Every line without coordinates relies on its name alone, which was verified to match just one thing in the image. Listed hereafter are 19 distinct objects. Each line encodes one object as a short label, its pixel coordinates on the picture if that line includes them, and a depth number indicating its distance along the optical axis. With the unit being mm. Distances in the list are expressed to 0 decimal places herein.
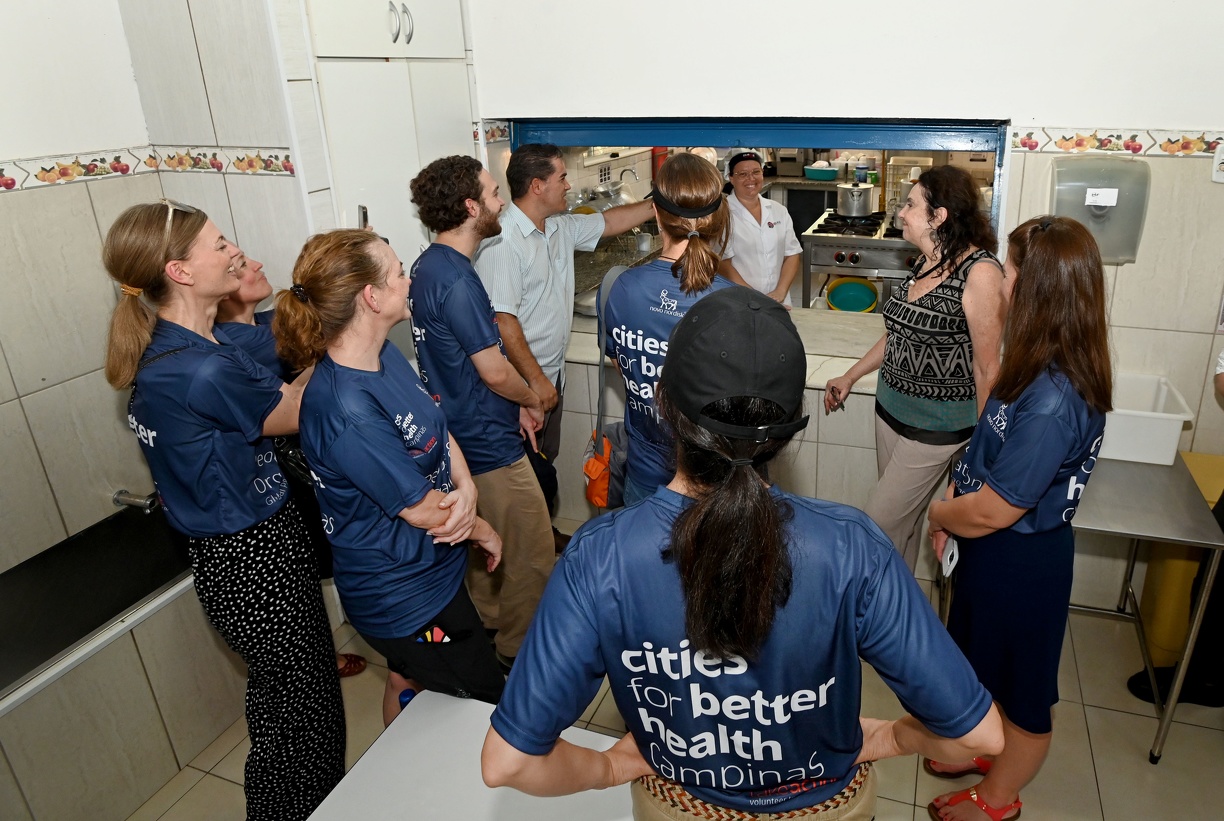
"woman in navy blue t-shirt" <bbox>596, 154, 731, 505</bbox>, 1935
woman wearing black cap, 910
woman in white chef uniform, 3246
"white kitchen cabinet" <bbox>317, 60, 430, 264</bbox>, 2441
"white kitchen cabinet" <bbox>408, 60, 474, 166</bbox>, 2758
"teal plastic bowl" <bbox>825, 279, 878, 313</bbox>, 4094
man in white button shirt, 2527
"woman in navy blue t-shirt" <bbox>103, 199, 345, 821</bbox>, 1720
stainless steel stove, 3955
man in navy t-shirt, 2250
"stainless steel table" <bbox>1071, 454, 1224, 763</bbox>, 2084
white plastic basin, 2318
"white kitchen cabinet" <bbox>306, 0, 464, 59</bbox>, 2369
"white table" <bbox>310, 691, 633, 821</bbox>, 1344
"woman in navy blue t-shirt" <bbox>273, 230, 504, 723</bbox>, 1616
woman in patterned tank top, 2021
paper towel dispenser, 2361
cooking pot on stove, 4371
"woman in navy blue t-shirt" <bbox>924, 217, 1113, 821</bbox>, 1558
